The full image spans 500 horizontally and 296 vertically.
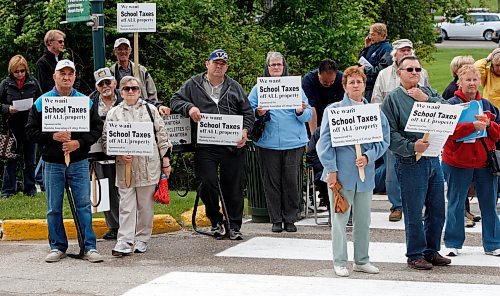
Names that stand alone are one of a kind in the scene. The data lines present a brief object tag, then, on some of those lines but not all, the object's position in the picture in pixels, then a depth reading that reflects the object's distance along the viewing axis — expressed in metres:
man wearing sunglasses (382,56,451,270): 9.93
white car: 50.25
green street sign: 12.80
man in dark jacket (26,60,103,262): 10.58
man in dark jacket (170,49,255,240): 11.88
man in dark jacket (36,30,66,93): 13.50
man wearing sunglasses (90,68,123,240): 11.38
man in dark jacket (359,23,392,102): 14.16
